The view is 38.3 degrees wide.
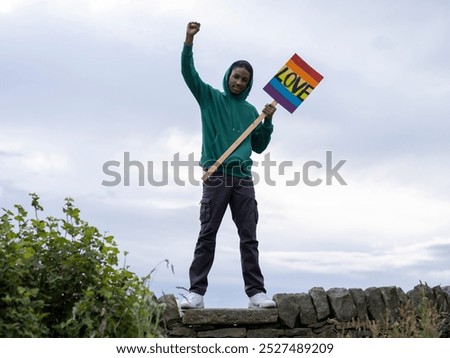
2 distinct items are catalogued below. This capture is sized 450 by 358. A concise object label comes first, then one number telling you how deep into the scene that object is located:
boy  6.21
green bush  3.50
